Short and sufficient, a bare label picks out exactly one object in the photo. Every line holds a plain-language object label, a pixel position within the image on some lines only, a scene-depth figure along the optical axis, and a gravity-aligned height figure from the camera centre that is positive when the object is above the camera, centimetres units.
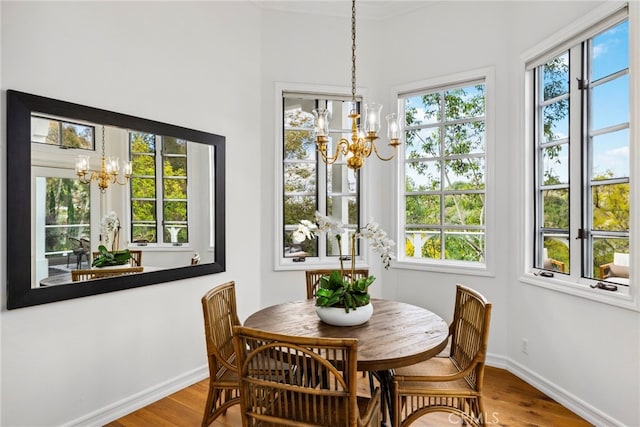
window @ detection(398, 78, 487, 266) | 341 +33
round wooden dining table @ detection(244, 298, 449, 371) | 161 -61
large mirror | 198 +6
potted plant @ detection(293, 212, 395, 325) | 194 -39
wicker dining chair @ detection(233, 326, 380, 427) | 135 -65
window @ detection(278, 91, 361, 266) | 370 +29
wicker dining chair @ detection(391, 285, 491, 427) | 185 -88
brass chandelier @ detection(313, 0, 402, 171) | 220 +47
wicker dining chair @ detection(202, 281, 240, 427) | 199 -78
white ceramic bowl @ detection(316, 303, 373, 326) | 193 -54
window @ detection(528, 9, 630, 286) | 230 +38
